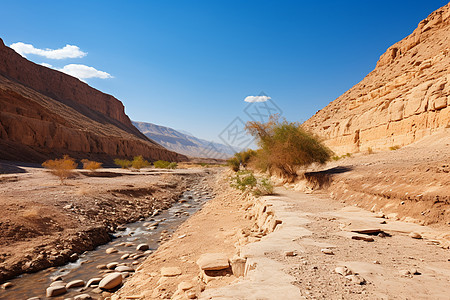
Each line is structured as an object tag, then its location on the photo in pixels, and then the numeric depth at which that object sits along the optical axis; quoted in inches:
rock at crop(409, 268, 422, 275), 113.7
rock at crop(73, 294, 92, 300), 174.2
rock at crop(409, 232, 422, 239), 175.8
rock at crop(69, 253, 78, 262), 246.8
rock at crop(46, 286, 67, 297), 182.7
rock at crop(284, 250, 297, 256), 143.3
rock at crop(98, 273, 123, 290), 188.9
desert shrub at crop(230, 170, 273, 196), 445.1
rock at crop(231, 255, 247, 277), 139.6
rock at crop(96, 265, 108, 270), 230.8
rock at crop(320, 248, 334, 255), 144.3
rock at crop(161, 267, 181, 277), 188.5
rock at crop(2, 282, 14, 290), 190.7
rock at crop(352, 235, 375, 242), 173.3
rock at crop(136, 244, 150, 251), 281.4
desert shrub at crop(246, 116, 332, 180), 578.9
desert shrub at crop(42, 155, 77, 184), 590.9
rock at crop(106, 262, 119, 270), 229.9
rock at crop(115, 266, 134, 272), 221.3
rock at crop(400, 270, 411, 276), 112.4
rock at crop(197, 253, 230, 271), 151.8
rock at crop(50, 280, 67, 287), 195.3
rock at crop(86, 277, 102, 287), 198.1
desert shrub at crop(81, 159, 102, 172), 1070.3
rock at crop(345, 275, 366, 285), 103.4
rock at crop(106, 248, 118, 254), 272.5
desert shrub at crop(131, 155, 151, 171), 1457.7
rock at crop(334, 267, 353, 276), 112.3
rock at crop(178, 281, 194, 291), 149.8
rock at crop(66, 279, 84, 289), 193.5
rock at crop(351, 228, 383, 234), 191.3
